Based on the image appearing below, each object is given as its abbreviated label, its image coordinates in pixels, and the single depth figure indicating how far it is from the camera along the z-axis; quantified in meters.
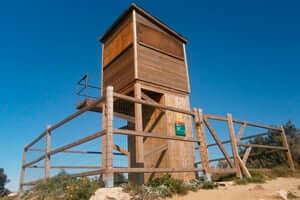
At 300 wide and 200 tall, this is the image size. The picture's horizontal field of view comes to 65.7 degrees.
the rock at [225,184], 5.40
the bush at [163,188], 3.95
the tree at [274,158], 9.10
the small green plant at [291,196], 4.16
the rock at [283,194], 3.96
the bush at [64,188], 3.95
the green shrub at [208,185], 5.16
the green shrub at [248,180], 5.70
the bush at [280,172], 7.40
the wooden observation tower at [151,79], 8.03
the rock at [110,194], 3.68
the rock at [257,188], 4.84
